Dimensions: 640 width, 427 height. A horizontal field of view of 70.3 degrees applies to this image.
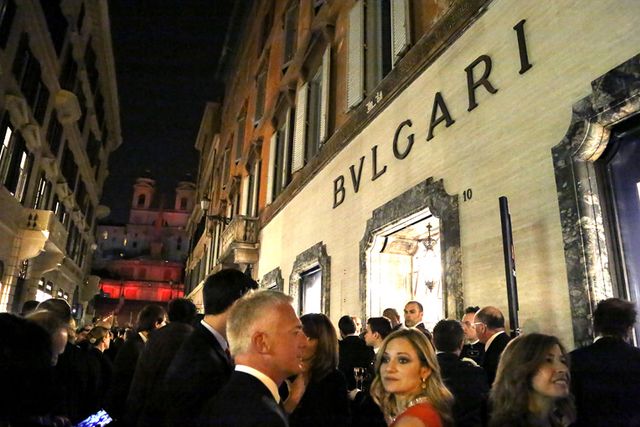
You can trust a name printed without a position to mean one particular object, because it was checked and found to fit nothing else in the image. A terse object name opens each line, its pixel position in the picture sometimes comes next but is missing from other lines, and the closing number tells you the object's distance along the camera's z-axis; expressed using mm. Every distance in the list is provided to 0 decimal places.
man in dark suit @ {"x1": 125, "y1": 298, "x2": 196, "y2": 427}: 2797
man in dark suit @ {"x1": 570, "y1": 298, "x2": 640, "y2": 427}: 2561
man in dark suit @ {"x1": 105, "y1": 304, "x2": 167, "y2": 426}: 3832
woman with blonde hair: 2195
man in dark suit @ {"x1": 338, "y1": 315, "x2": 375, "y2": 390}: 4461
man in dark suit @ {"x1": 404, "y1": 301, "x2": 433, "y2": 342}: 5414
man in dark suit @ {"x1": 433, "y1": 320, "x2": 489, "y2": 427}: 2883
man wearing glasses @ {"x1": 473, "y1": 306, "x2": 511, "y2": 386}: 3740
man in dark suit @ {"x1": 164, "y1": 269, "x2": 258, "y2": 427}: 1990
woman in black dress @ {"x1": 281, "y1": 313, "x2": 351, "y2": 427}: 2697
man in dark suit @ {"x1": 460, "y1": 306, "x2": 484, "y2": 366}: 4364
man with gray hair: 1507
